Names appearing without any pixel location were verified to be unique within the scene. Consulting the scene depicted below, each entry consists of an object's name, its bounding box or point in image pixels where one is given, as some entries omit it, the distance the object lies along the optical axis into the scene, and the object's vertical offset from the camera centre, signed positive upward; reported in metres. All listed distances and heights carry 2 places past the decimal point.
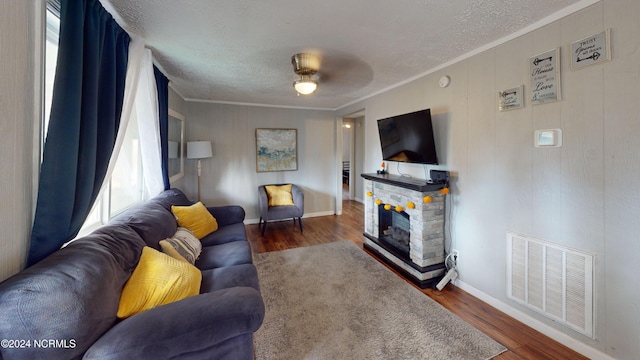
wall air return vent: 1.64 -0.77
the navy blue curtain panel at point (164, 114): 2.77 +0.74
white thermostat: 1.77 +0.27
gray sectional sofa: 0.86 -0.58
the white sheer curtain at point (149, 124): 2.27 +0.52
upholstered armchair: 4.09 -0.45
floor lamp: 3.97 +0.45
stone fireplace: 2.56 -0.62
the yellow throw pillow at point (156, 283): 1.24 -0.58
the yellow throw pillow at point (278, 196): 4.38 -0.34
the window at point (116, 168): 1.34 +0.10
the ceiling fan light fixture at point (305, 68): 2.39 +1.09
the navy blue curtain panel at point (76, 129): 1.15 +0.26
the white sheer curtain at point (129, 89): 1.63 +0.67
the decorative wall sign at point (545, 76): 1.76 +0.72
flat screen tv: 2.65 +0.44
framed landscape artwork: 4.73 +0.53
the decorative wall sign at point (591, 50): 1.52 +0.80
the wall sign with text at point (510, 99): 1.98 +0.63
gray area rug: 1.69 -1.16
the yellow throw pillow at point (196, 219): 2.49 -0.44
